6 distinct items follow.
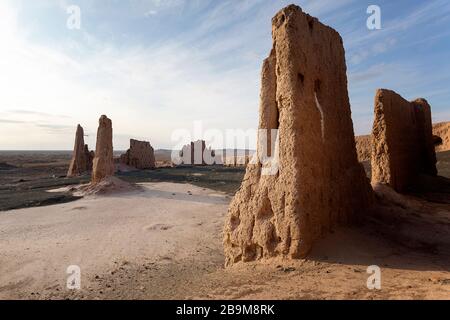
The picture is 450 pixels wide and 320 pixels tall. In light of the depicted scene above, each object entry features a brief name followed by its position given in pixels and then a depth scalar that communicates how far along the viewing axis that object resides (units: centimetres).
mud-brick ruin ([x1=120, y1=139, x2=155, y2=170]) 3562
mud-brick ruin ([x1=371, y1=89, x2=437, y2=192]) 916
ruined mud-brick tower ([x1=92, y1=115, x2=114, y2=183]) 1917
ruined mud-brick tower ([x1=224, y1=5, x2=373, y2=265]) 556
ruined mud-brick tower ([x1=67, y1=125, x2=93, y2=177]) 2873
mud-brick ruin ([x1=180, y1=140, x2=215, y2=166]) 4772
